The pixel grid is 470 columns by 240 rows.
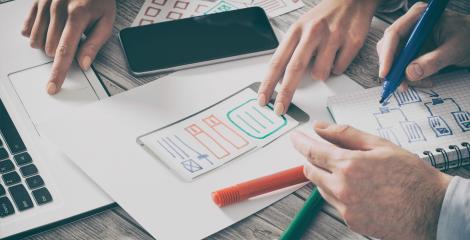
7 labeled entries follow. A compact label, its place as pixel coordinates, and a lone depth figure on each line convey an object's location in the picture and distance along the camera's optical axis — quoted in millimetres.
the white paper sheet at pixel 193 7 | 965
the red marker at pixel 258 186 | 787
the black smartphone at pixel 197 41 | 911
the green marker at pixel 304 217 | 772
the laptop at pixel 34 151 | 784
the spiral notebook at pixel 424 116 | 818
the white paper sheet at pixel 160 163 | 783
